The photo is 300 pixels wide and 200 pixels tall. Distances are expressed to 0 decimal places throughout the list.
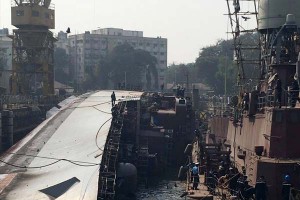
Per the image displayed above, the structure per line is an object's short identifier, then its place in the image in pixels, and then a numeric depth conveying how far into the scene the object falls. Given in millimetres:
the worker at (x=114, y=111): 44147
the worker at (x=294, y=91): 28250
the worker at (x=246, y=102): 33622
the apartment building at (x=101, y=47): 158625
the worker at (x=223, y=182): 28109
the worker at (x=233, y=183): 27175
